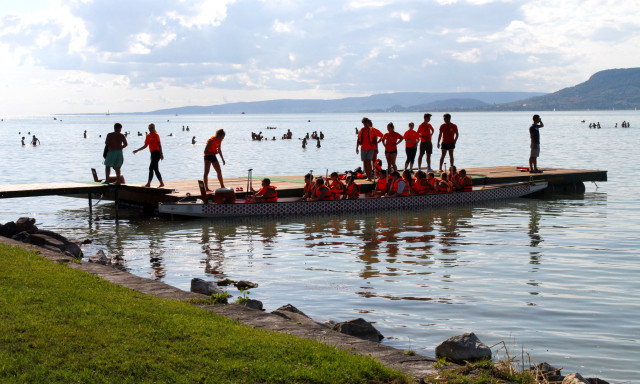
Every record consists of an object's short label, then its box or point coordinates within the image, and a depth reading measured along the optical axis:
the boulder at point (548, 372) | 7.21
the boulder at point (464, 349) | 8.12
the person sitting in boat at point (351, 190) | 23.50
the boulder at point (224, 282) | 13.96
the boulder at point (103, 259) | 15.31
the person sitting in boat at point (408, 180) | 24.57
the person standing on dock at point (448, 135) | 27.17
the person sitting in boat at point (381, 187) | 24.30
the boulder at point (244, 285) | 13.73
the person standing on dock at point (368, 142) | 25.16
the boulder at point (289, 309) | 10.72
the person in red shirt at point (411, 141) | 27.41
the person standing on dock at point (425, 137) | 27.49
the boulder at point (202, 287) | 11.80
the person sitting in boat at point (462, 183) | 25.77
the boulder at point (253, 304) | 10.72
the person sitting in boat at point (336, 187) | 23.38
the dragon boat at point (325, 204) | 21.91
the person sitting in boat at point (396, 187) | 24.20
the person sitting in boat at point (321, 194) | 23.17
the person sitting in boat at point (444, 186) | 25.19
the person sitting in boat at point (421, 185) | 24.64
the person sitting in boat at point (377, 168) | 26.83
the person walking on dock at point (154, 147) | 23.05
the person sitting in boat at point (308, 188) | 23.30
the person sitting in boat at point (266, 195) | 22.41
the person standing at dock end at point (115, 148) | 22.55
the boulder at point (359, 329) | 9.57
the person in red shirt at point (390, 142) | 26.28
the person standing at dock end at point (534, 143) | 27.34
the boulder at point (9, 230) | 16.75
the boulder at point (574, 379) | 6.88
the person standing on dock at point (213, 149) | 21.56
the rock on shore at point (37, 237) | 15.19
